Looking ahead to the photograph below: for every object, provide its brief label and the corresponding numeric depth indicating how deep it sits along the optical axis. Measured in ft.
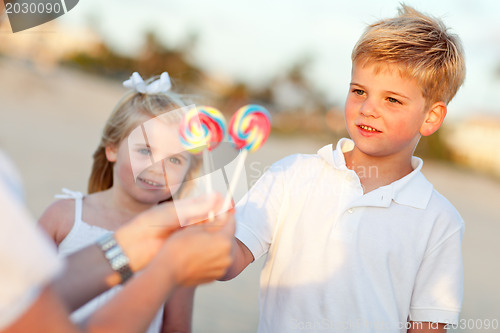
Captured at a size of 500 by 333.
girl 8.63
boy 7.20
